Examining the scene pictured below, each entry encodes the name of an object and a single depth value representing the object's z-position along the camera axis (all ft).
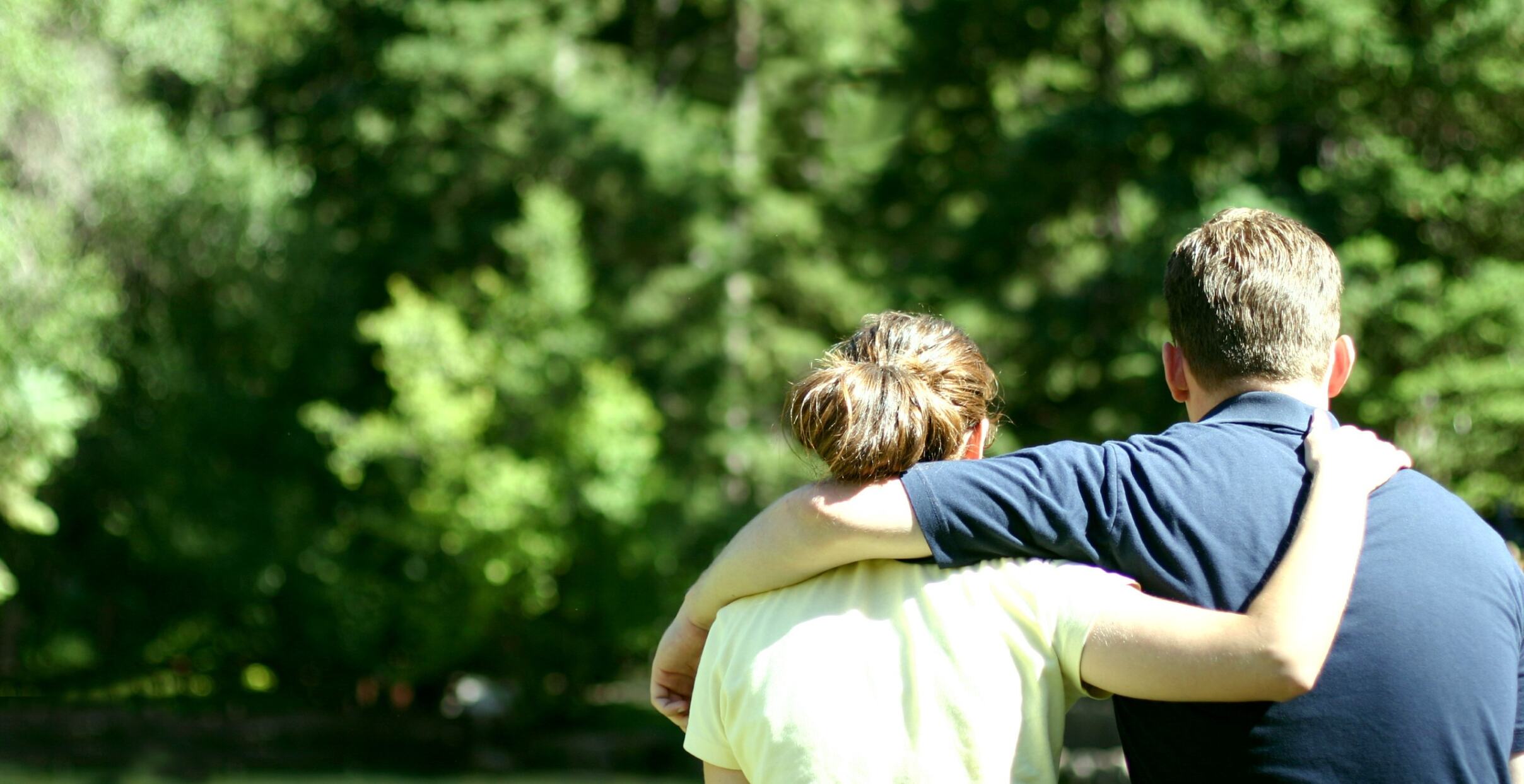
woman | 21.98
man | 22.03
